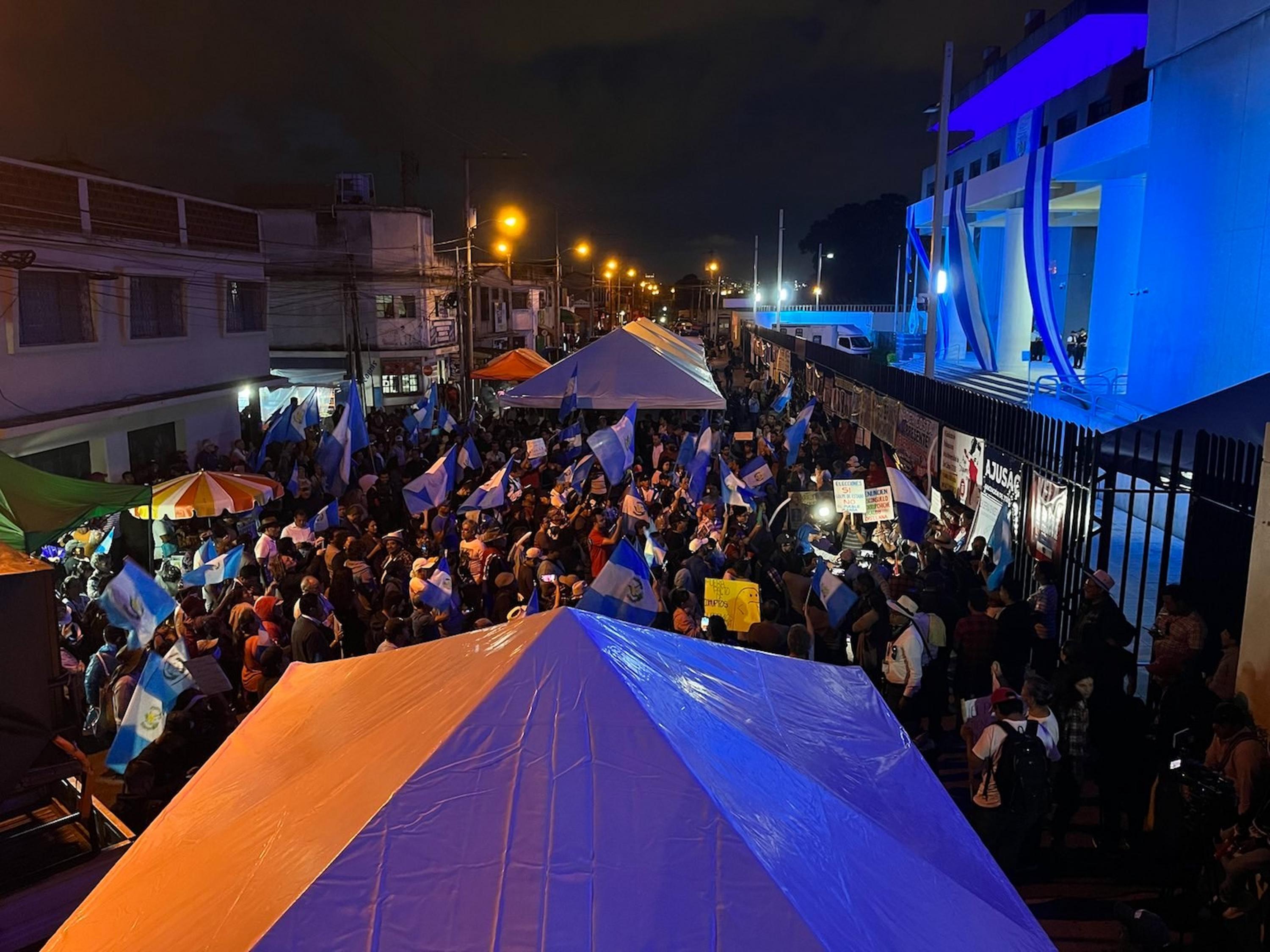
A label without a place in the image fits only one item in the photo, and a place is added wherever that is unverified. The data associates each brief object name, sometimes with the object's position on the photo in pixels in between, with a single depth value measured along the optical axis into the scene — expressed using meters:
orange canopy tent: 25.53
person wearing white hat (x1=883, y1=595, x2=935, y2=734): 7.08
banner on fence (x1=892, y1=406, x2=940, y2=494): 13.09
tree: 93.88
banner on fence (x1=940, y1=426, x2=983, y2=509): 11.33
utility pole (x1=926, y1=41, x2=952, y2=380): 17.89
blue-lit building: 13.52
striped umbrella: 10.47
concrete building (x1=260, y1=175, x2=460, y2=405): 33.38
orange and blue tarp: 2.36
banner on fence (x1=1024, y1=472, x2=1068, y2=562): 8.71
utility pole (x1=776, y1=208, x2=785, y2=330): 48.66
